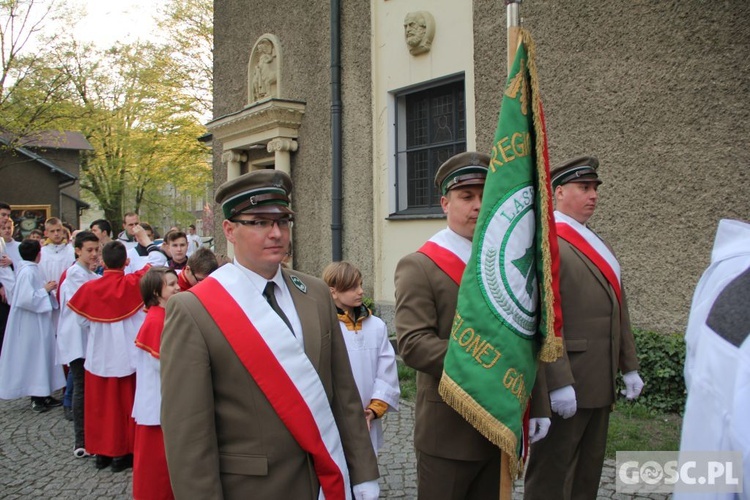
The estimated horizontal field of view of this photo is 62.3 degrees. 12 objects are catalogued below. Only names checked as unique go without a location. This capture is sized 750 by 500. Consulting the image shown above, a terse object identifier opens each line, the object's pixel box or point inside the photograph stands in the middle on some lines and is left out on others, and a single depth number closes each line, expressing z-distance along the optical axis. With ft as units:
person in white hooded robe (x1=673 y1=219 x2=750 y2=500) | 4.21
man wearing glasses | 6.73
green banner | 7.93
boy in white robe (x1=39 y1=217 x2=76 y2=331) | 24.71
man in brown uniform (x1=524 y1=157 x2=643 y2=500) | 11.00
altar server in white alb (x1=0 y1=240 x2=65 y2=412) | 22.98
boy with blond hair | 12.47
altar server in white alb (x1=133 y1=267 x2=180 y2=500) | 13.20
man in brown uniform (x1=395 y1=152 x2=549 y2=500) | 8.89
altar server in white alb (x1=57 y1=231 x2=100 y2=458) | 17.76
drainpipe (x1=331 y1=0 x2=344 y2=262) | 32.48
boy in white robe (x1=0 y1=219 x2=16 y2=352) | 24.94
